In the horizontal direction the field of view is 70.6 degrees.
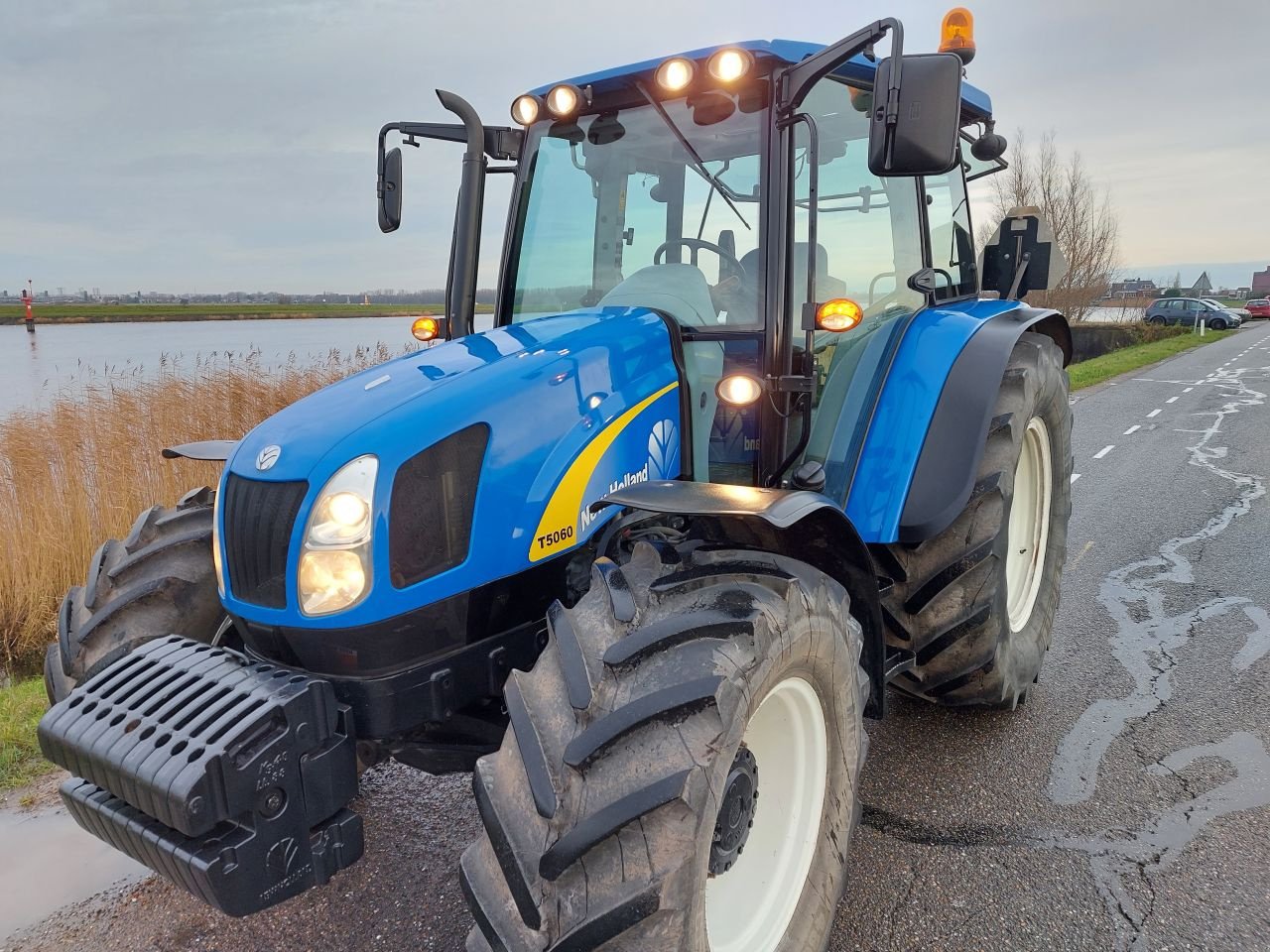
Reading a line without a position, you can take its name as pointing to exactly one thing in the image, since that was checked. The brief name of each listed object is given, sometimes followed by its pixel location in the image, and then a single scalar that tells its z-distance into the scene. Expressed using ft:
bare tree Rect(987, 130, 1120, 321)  85.20
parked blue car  121.80
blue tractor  5.44
